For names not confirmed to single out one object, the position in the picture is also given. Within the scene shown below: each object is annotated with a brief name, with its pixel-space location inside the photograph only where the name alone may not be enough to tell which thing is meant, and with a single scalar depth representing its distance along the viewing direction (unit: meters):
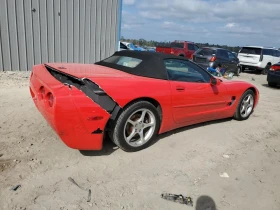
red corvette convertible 2.66
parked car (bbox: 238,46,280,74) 15.09
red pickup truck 17.02
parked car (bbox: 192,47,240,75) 12.26
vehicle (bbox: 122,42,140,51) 17.12
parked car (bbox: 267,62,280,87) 9.73
